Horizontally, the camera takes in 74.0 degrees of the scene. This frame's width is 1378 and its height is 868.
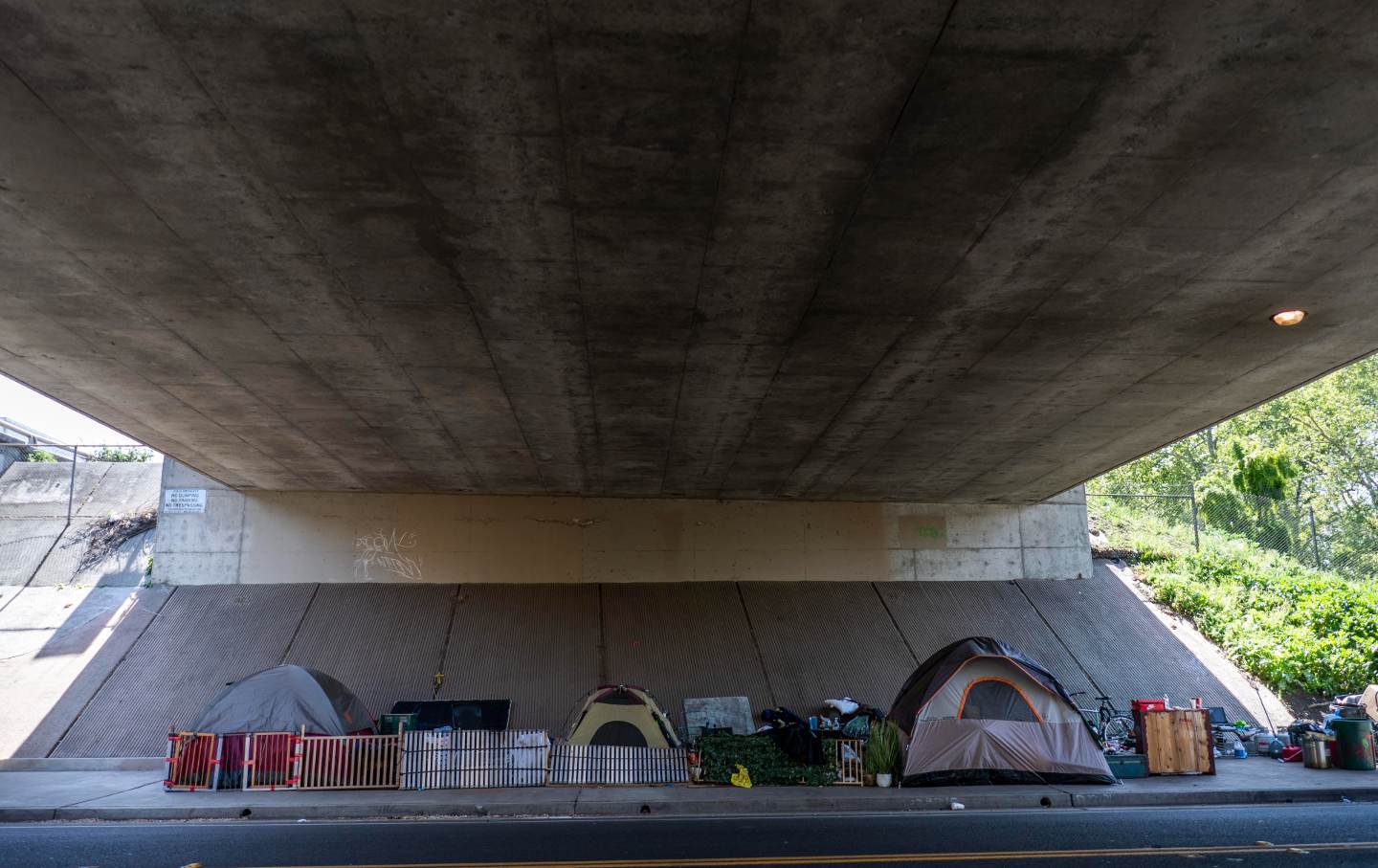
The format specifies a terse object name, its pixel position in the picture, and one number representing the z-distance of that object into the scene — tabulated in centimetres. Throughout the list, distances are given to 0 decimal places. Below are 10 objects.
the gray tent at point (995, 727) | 1312
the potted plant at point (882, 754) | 1316
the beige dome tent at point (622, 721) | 1502
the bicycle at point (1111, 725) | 1528
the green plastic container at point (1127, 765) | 1378
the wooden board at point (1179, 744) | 1402
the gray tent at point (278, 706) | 1352
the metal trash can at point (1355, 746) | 1396
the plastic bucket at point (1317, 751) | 1420
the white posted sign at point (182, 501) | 2114
